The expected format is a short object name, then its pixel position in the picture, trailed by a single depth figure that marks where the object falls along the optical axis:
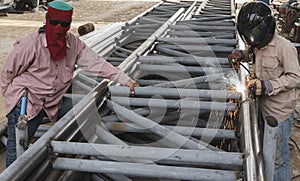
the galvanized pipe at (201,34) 5.43
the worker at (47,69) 2.89
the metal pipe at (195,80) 3.55
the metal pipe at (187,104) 3.07
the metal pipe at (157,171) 2.18
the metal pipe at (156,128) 2.61
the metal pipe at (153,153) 2.26
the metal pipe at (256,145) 2.23
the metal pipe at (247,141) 2.13
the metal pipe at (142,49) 3.96
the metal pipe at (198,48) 4.67
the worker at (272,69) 2.95
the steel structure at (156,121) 2.26
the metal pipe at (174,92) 3.20
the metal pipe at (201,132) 2.76
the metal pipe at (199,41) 4.93
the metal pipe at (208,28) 5.77
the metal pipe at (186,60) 4.16
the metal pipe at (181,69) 3.96
